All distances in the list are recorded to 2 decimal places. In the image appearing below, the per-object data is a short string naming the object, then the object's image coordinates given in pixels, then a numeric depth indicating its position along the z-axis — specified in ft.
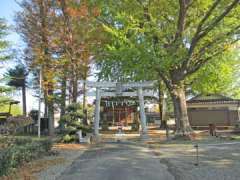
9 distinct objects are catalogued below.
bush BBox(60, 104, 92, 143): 39.88
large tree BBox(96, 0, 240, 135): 36.01
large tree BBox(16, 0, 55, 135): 47.58
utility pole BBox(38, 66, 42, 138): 43.30
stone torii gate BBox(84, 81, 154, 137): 43.49
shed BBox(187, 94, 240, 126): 61.48
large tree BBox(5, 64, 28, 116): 60.56
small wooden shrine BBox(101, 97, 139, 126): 60.39
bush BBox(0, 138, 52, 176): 18.72
